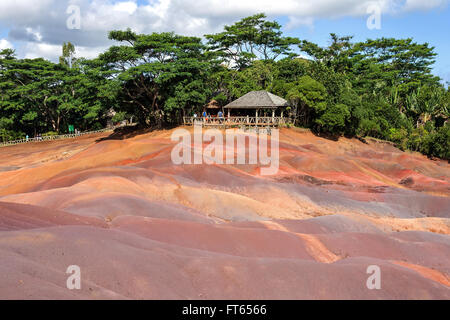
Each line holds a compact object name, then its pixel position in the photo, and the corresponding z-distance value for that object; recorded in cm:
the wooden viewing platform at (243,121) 4519
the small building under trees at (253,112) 4512
